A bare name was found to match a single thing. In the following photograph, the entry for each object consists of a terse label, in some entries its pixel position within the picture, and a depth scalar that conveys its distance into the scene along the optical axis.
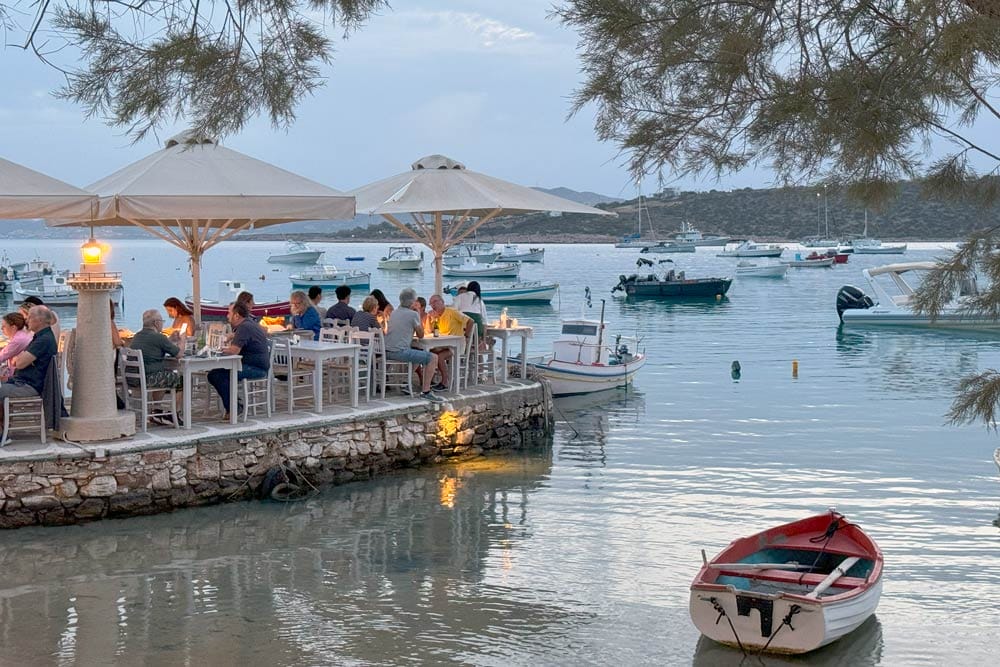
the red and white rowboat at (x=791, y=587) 7.44
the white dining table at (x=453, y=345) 13.07
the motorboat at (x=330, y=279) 64.75
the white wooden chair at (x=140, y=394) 10.35
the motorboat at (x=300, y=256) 106.62
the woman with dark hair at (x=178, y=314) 12.38
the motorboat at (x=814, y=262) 91.44
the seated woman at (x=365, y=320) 12.94
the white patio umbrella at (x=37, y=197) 10.02
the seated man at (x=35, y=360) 9.69
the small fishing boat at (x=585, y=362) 19.69
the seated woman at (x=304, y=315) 13.48
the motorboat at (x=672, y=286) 52.81
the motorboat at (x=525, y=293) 52.47
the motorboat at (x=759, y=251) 86.31
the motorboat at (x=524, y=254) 93.66
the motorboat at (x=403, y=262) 91.75
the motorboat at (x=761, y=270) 77.39
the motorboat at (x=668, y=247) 125.37
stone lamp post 9.94
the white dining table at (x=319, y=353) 11.69
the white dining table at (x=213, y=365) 10.46
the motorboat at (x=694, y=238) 129.88
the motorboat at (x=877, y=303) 38.16
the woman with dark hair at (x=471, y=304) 14.86
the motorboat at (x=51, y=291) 46.28
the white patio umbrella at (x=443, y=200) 13.93
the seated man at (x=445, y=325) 13.63
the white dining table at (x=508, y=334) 14.59
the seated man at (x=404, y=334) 12.82
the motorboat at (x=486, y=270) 69.74
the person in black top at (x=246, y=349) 11.04
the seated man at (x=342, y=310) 14.26
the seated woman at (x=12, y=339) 9.94
